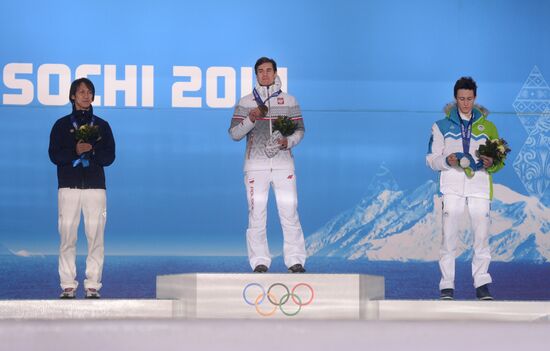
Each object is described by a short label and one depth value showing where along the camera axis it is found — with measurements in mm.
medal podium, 12719
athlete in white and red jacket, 13969
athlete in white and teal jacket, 13945
